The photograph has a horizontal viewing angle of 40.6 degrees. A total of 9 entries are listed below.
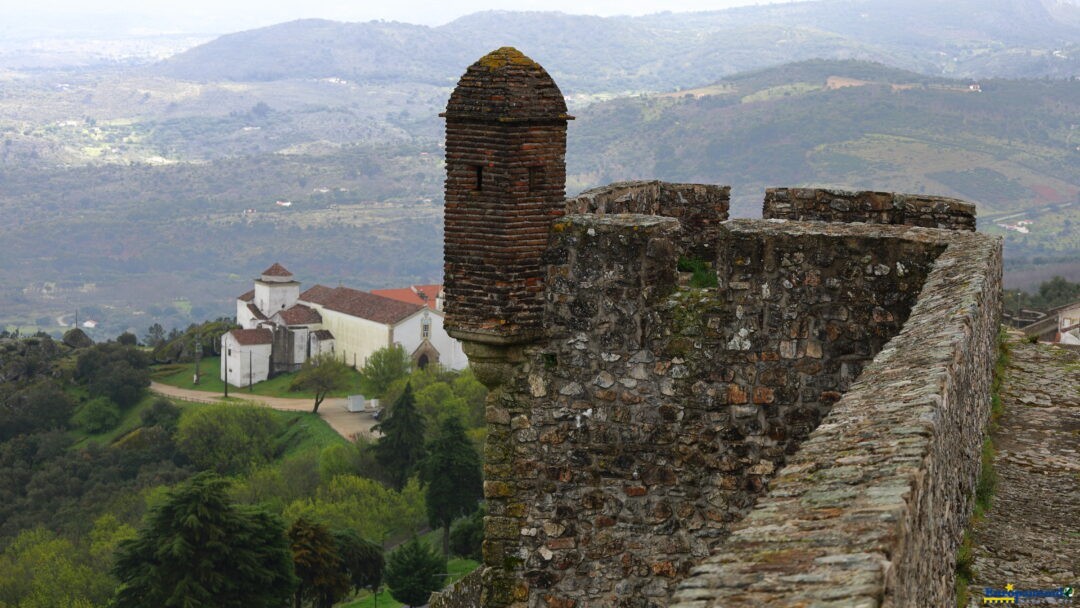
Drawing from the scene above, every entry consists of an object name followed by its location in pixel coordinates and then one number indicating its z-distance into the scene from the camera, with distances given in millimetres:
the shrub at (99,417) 131250
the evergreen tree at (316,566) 65756
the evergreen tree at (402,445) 99250
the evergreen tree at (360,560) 72312
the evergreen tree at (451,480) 81688
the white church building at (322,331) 134875
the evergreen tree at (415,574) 67438
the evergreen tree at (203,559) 58219
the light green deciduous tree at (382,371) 123250
